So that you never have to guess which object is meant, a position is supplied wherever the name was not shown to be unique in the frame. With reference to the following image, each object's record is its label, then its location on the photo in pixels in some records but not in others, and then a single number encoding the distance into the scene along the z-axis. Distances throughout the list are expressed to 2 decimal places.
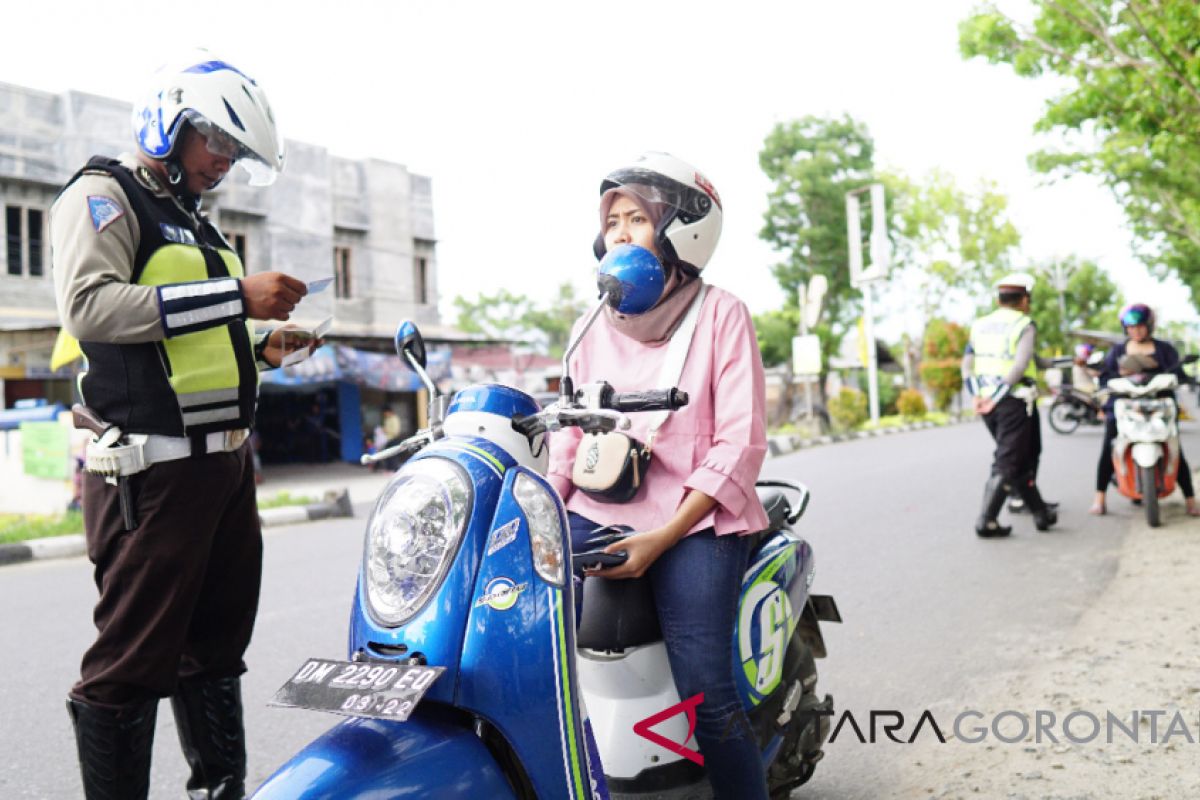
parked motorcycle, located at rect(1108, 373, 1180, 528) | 6.94
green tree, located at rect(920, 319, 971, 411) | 28.72
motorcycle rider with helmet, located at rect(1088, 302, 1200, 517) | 7.18
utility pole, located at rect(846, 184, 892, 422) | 25.11
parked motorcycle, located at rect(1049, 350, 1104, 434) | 16.09
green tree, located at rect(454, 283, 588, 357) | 54.91
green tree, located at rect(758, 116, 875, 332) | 33.22
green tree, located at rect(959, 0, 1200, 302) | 6.76
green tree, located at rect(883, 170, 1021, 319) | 38.19
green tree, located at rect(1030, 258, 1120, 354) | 44.62
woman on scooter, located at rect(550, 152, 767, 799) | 2.09
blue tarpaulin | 17.34
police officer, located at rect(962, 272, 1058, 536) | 6.57
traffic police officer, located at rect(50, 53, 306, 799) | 2.12
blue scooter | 1.40
